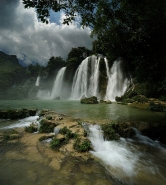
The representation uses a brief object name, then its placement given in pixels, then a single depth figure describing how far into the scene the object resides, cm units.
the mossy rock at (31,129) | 675
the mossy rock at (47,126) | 662
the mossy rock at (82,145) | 454
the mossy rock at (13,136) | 573
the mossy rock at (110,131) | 595
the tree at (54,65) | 5922
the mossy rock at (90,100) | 2030
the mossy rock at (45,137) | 561
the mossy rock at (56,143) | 485
